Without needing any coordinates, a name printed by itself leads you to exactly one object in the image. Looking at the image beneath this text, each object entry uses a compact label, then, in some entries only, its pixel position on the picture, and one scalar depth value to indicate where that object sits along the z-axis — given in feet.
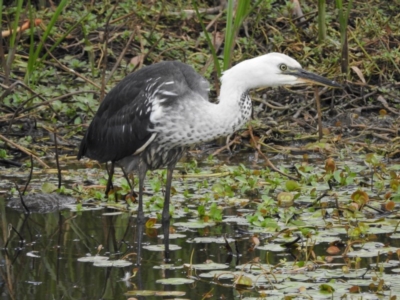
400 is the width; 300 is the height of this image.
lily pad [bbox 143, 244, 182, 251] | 45.19
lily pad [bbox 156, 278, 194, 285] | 39.06
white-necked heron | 44.16
